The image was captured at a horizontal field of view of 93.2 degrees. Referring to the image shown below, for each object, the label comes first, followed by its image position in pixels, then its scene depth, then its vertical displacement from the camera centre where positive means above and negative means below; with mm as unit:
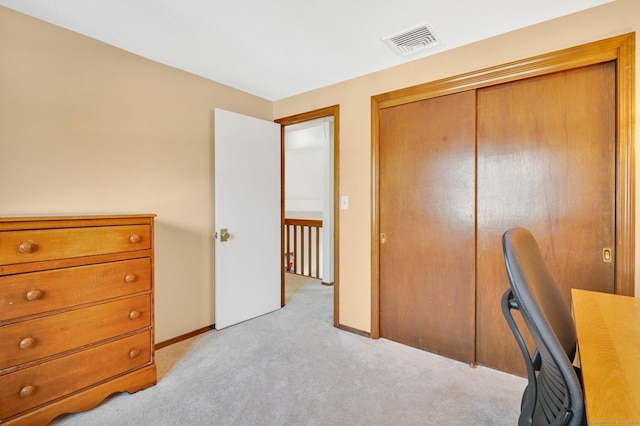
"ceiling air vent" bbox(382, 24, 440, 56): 1990 +1174
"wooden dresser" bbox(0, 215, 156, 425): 1453 -559
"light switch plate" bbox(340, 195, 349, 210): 2777 +67
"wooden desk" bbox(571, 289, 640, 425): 615 -406
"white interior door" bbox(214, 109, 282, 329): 2756 -76
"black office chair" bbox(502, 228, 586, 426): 680 -339
